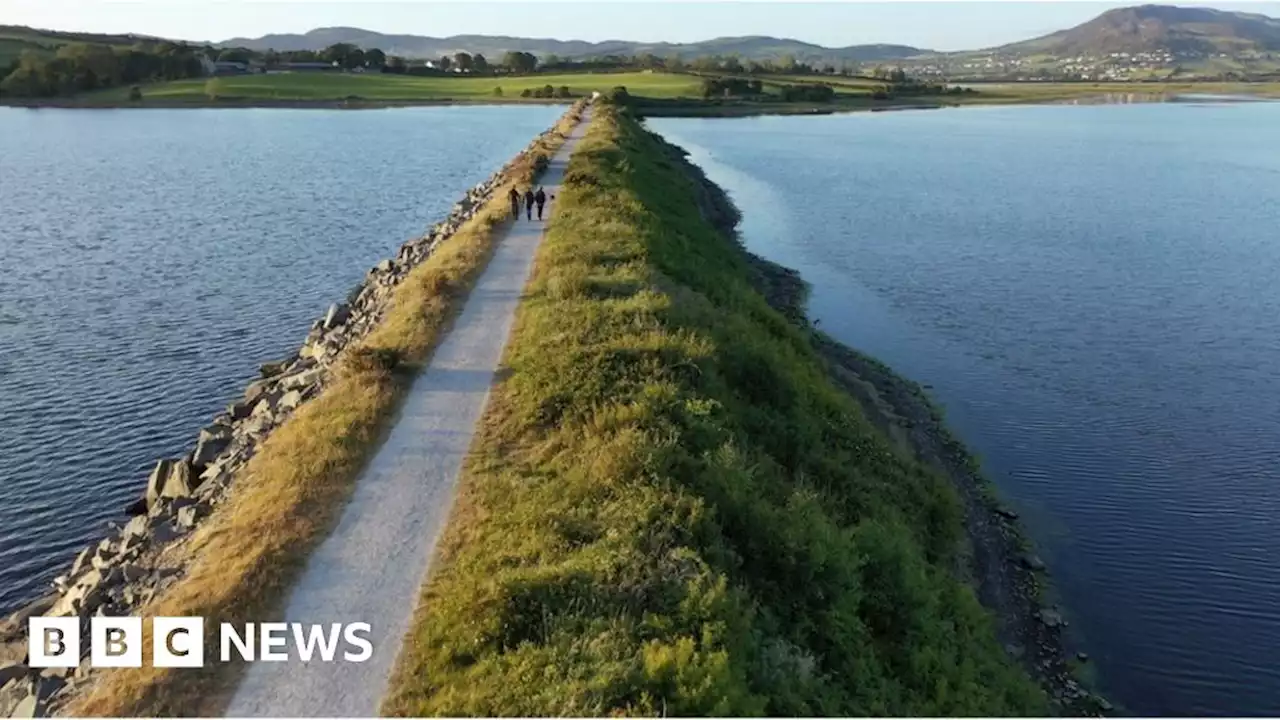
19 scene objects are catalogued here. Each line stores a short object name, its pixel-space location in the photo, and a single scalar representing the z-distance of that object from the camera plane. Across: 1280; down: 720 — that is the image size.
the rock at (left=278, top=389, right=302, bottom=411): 21.19
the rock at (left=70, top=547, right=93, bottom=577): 18.10
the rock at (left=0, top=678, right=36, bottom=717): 12.32
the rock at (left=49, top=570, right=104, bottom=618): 14.44
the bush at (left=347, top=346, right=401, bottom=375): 20.89
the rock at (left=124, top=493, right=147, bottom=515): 21.38
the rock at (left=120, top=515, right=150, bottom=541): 17.10
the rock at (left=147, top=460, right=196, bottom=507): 19.20
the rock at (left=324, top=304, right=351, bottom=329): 30.64
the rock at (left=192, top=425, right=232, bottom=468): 20.06
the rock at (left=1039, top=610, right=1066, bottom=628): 19.45
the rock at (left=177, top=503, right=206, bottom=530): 16.31
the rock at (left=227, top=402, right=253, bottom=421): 23.38
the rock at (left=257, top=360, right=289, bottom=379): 28.28
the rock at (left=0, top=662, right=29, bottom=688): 13.42
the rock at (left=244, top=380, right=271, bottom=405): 24.38
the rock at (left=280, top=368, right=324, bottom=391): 22.72
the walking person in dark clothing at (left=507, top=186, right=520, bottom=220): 41.33
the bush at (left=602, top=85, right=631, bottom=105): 126.81
